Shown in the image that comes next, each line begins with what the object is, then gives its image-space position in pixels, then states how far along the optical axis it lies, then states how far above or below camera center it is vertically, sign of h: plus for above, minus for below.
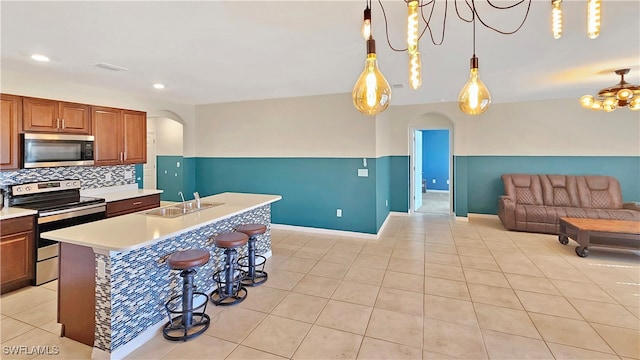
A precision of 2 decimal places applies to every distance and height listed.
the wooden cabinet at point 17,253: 2.95 -0.78
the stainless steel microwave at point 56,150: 3.40 +0.34
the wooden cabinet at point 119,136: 4.14 +0.62
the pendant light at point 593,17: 1.31 +0.72
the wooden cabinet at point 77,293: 2.20 -0.89
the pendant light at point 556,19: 1.40 +0.76
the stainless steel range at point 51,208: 3.24 -0.37
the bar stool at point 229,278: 2.88 -1.04
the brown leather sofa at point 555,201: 5.03 -0.45
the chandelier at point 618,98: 3.81 +1.09
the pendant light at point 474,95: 1.88 +0.53
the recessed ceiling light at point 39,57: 3.01 +1.25
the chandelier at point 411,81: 1.51 +0.57
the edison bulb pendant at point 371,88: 1.61 +0.50
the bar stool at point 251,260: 3.27 -0.95
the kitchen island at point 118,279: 2.09 -0.78
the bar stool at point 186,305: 2.33 -1.07
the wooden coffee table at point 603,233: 3.83 -0.75
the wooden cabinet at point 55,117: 3.40 +0.75
